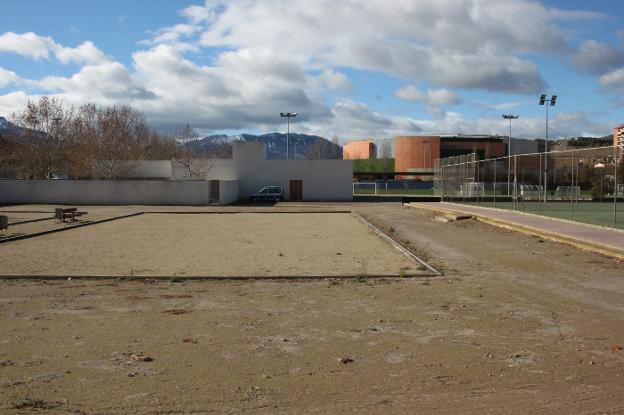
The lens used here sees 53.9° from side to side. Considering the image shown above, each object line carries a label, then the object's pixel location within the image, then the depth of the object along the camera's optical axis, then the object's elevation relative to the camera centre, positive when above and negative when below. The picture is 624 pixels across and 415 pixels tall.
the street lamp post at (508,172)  32.97 +0.62
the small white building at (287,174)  57.72 +0.99
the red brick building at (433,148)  123.19 +7.18
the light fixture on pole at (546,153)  28.50 +3.91
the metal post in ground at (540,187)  28.05 -0.20
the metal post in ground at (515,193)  31.33 -0.51
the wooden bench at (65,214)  27.48 -1.27
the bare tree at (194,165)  57.41 +1.93
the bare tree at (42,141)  59.97 +4.58
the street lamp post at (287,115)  66.22 +7.54
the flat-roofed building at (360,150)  148.75 +8.73
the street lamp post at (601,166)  24.11 +0.64
